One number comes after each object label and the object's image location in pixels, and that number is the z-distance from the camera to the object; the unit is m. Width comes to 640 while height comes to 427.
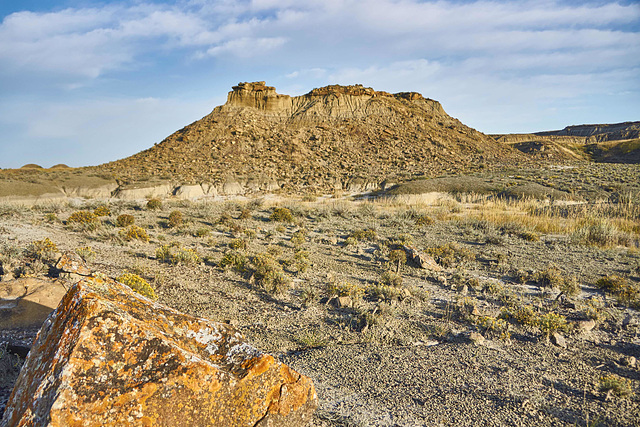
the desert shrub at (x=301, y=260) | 8.06
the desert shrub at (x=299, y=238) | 11.07
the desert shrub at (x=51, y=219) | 12.93
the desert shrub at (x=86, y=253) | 7.73
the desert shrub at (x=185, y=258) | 8.02
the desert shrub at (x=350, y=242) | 10.89
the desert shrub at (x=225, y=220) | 13.59
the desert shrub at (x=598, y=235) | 11.20
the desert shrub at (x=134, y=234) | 9.90
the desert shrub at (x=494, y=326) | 5.21
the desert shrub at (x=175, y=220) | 12.74
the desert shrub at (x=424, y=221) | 14.75
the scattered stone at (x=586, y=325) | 5.40
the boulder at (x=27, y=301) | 4.36
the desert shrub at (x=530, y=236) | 11.75
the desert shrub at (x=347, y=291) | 6.43
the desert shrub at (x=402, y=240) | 10.61
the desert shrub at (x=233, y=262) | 7.97
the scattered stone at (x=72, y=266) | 5.59
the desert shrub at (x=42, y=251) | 7.29
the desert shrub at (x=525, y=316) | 5.46
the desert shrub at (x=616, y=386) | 3.61
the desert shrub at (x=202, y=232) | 11.35
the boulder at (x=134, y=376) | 2.11
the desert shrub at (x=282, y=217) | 15.25
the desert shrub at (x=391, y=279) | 7.26
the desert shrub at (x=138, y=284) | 5.59
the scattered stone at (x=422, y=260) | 8.64
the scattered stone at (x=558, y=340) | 4.93
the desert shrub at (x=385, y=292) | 6.52
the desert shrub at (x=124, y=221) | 12.16
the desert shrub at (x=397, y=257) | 8.98
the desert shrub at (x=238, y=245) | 9.84
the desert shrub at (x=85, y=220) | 11.29
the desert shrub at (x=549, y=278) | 7.50
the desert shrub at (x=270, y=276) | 6.80
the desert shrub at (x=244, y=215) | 15.45
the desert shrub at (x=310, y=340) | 4.82
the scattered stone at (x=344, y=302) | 6.16
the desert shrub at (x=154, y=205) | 18.38
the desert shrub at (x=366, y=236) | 11.91
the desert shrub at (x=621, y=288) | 6.54
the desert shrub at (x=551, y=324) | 5.17
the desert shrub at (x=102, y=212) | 14.37
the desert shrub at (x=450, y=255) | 9.18
